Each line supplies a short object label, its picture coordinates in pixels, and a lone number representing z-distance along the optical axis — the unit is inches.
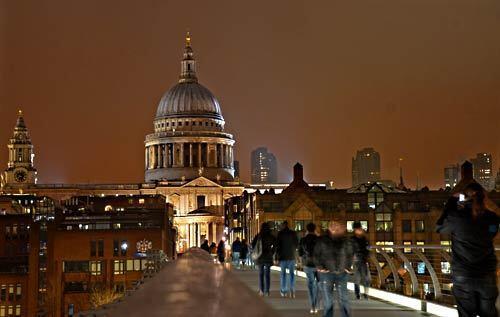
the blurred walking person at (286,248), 911.7
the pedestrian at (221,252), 1966.0
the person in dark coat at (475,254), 444.5
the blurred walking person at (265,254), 927.0
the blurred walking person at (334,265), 621.9
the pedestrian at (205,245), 2034.6
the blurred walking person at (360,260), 808.3
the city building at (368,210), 4468.5
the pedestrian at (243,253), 1955.0
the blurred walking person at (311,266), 776.3
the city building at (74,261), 4005.9
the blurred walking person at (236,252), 2004.7
